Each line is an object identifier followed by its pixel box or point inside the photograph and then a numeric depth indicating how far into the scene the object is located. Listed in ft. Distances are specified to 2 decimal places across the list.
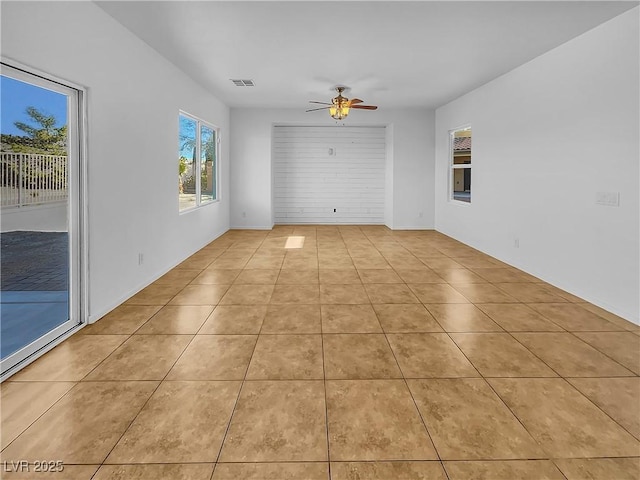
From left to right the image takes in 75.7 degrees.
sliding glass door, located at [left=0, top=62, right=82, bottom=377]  8.54
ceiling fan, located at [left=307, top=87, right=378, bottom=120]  21.63
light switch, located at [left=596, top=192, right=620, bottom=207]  12.09
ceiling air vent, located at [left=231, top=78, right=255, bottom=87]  20.52
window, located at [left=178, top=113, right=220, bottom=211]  19.66
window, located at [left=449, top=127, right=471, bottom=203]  25.36
